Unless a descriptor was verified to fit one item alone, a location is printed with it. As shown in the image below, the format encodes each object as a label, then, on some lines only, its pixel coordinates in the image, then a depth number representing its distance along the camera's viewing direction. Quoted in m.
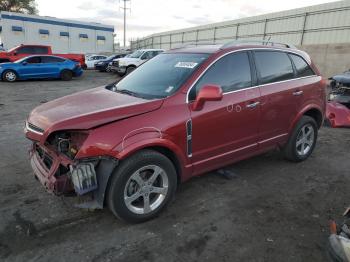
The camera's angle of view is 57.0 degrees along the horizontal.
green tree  47.81
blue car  16.55
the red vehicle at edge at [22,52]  18.66
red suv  3.09
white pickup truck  19.97
